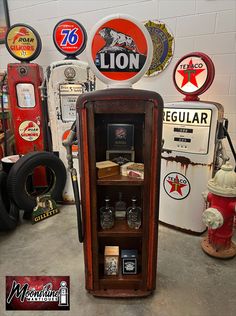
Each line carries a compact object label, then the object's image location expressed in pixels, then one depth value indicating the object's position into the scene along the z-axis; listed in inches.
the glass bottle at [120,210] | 66.6
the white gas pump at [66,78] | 102.0
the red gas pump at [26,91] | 108.4
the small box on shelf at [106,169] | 58.1
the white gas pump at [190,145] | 83.1
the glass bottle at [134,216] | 63.5
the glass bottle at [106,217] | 63.1
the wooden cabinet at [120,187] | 52.7
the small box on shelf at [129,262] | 65.8
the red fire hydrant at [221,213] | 75.9
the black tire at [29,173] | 99.8
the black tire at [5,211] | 91.0
